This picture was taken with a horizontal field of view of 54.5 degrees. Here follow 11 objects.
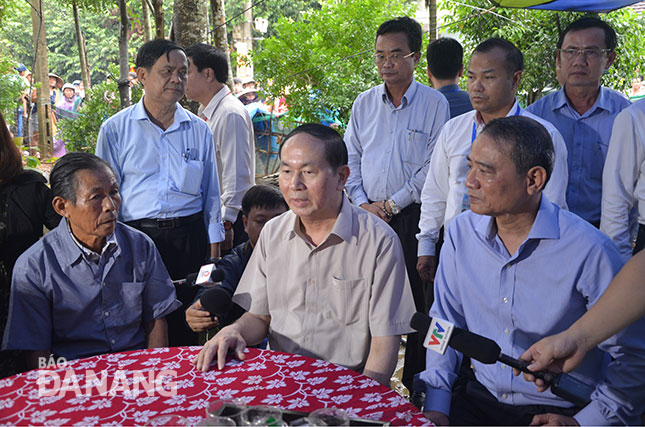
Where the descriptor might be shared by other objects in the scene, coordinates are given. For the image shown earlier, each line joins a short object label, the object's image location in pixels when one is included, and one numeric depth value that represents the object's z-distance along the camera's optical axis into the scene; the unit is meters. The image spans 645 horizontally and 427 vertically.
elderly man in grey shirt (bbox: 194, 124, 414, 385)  2.48
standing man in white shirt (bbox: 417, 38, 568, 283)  3.46
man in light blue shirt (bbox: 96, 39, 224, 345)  3.83
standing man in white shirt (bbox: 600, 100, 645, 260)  3.30
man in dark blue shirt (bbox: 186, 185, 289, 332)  3.34
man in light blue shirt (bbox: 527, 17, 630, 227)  3.81
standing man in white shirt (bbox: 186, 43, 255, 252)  4.46
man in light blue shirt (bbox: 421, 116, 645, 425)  2.16
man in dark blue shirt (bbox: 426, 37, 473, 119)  4.68
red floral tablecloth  1.85
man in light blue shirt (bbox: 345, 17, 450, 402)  4.12
